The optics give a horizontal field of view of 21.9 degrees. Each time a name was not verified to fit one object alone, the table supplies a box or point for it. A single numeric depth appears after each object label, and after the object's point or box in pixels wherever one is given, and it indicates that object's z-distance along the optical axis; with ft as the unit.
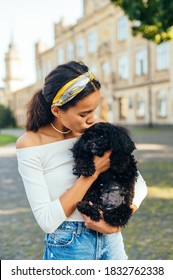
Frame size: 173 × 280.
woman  6.89
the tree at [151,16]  31.60
